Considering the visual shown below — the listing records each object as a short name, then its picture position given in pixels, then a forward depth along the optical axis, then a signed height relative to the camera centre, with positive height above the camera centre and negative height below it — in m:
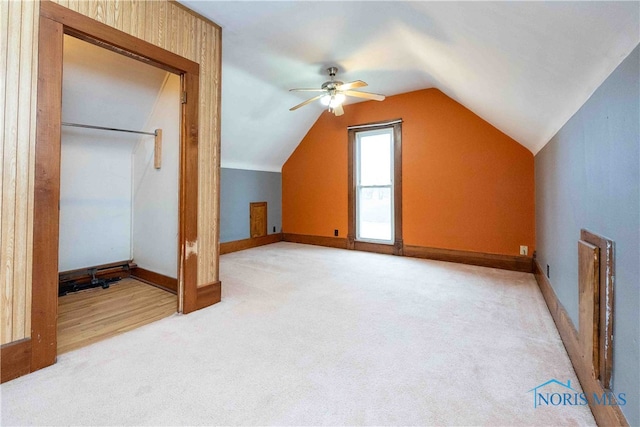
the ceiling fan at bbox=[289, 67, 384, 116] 3.25 +1.52
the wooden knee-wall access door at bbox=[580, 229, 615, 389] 1.08 -0.37
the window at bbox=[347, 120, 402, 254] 4.48 +0.52
